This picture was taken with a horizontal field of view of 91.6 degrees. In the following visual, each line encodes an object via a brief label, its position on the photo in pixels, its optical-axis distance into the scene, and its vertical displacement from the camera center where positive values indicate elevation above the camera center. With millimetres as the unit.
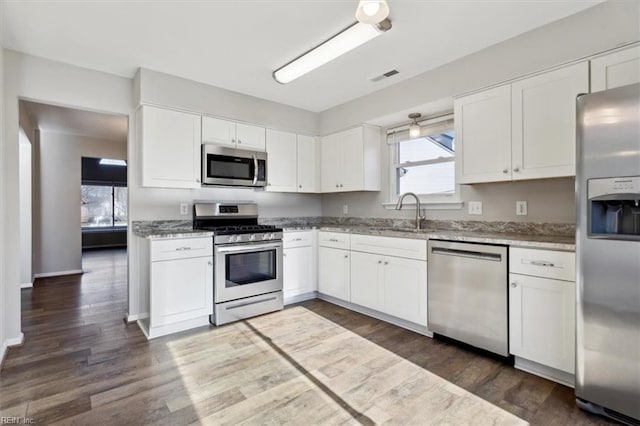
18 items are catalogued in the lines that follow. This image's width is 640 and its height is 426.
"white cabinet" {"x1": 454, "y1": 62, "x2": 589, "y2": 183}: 2148 +640
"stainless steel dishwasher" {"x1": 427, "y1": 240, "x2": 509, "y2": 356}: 2230 -639
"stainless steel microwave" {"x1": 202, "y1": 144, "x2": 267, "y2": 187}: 3291 +503
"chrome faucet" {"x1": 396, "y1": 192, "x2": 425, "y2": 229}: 3261 +11
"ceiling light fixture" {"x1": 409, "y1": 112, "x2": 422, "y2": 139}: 3369 +914
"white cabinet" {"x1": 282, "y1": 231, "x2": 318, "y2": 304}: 3625 -654
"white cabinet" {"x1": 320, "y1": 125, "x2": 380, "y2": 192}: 3746 +643
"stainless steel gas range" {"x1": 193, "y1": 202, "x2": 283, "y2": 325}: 3061 -543
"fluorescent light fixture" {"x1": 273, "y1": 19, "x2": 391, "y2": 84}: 2139 +1258
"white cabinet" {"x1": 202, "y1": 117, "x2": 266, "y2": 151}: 3324 +875
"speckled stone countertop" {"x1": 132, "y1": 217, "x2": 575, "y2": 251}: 2156 -186
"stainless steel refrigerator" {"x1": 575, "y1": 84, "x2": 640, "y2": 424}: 1574 -224
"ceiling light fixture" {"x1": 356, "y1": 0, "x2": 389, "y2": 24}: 1703 +1116
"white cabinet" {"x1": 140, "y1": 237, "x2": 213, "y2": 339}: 2752 -672
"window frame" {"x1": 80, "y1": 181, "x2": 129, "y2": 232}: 8500 -6
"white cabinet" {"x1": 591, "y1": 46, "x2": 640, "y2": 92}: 1883 +887
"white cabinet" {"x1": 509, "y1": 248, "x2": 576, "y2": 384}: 1922 -630
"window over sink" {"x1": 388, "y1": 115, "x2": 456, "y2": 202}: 3312 +569
